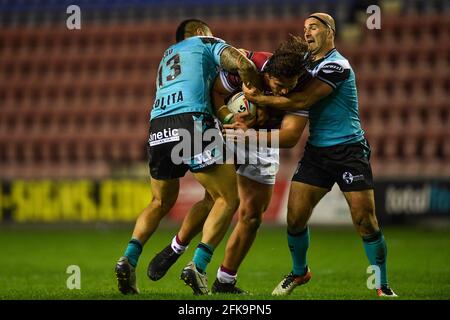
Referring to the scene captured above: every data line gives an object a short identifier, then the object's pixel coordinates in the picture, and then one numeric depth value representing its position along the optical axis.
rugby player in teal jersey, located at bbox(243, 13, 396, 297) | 12.44
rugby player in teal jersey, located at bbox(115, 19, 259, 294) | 12.38
